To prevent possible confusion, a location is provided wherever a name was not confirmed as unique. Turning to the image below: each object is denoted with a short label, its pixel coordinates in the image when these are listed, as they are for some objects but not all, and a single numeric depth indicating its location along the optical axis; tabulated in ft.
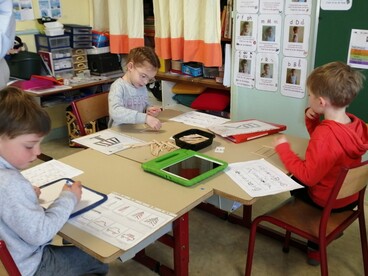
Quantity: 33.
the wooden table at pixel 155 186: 3.78
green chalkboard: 7.69
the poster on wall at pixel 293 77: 8.83
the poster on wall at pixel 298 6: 8.32
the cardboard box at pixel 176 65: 11.59
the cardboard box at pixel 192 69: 11.18
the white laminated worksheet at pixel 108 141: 5.86
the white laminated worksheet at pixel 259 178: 4.58
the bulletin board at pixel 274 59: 8.61
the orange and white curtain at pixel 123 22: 11.41
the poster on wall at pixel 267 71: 9.30
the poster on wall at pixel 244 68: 9.67
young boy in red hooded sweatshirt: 4.89
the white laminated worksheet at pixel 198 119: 7.06
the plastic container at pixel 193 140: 5.73
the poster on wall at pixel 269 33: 8.93
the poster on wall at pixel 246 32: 9.32
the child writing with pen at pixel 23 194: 3.51
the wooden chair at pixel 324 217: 4.58
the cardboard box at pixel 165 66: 11.75
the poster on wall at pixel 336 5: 7.74
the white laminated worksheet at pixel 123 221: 3.64
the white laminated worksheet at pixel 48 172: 4.89
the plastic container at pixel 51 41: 11.27
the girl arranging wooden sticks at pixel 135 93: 6.73
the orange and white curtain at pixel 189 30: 9.82
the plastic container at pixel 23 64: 10.64
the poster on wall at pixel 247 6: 9.13
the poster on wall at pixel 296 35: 8.50
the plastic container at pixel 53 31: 11.23
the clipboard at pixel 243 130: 6.16
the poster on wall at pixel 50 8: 11.63
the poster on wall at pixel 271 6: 8.73
